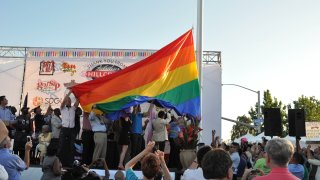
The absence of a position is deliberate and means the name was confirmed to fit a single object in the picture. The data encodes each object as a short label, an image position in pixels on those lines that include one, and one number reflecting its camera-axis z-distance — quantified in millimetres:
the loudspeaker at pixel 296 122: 11281
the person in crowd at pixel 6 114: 11234
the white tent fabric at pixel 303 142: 28050
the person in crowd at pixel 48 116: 13027
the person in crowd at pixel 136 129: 10961
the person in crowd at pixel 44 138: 11898
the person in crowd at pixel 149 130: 11461
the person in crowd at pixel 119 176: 7118
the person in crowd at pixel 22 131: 11715
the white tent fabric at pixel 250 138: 29422
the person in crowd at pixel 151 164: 4410
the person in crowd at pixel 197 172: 4934
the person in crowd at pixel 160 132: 11320
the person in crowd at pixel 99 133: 10477
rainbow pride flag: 10672
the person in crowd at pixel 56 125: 11406
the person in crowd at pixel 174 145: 12297
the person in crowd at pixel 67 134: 10695
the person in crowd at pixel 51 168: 7438
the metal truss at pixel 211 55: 19391
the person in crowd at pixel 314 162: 8900
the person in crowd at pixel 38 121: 12750
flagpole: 12953
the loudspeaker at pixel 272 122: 11742
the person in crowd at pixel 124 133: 10539
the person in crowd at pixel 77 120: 10984
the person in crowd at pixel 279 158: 3521
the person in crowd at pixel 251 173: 4941
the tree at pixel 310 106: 54609
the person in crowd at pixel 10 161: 5508
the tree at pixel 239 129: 80812
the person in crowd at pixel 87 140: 11039
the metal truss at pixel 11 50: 18625
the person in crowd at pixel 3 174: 3380
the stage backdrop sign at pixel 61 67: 17938
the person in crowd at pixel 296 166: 7961
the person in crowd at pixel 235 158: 10852
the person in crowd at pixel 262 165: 7941
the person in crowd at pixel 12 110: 12241
